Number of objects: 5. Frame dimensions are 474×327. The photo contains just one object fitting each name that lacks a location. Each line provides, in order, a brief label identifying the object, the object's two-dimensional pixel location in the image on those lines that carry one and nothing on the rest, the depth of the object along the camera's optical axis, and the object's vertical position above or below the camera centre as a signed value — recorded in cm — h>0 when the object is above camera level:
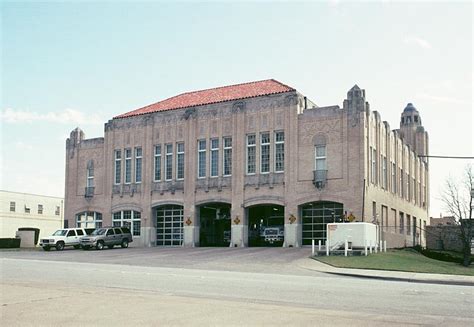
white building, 8312 +20
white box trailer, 3581 -113
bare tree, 4467 +18
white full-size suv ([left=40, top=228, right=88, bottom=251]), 4632 -200
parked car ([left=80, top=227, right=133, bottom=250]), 4531 -191
